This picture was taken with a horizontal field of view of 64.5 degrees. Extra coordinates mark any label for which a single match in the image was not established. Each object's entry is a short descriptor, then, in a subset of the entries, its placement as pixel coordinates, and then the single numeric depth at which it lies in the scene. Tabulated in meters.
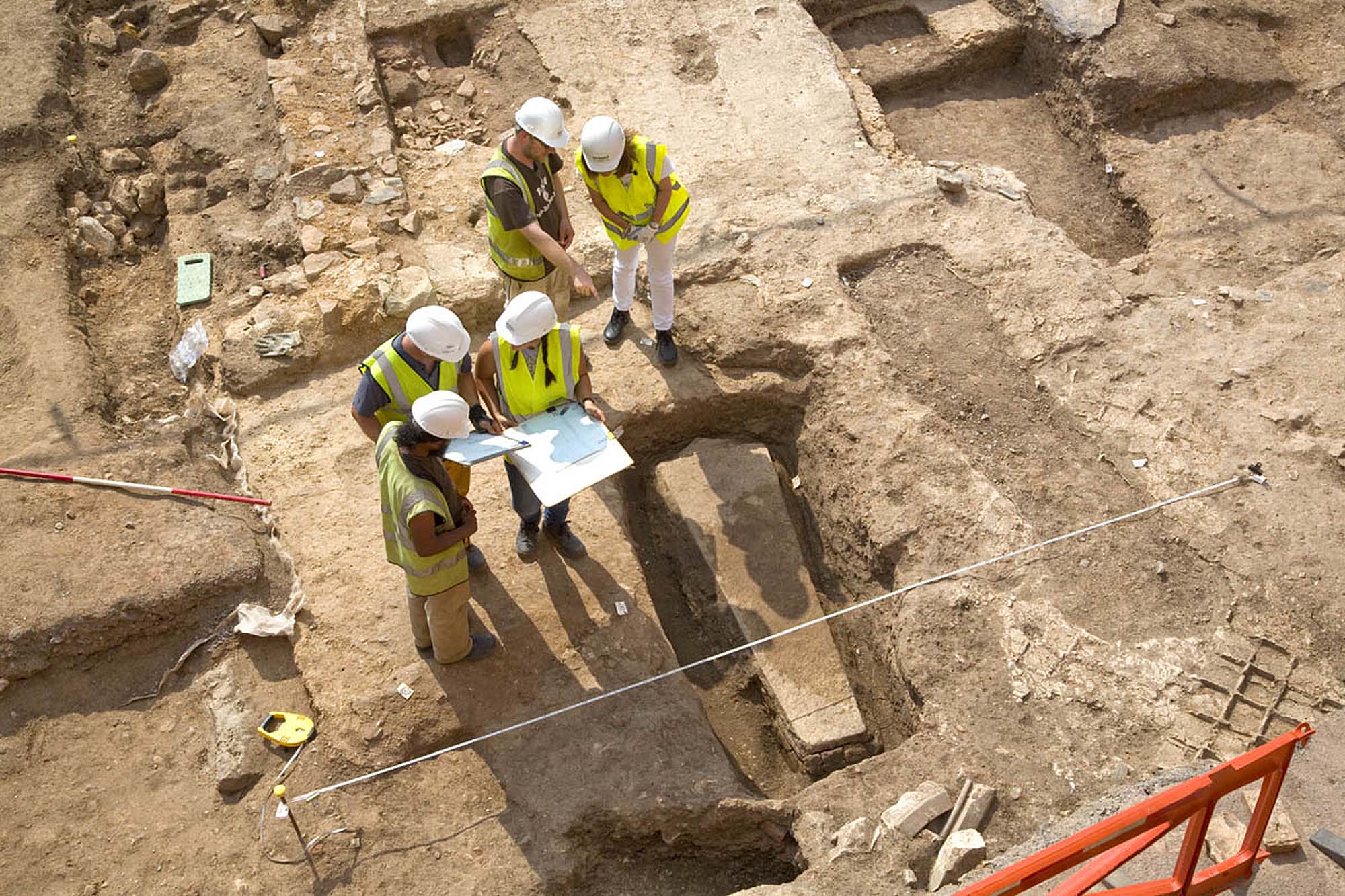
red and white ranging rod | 5.88
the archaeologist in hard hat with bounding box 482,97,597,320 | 5.30
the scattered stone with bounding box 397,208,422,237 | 7.22
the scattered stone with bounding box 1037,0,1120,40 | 8.47
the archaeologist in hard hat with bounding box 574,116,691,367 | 5.40
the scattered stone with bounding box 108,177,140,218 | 7.81
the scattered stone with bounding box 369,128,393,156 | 7.75
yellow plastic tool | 4.95
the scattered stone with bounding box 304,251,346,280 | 6.91
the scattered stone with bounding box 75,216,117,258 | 7.55
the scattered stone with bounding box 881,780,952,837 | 4.37
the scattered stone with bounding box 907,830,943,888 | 4.28
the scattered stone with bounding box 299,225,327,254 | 7.05
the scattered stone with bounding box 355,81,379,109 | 8.15
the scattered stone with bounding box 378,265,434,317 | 6.59
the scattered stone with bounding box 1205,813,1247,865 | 3.78
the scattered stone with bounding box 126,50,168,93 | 8.62
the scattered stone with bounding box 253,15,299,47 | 8.87
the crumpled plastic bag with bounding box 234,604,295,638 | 5.32
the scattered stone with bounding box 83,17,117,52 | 9.04
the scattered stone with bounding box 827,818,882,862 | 4.31
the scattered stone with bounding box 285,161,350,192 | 7.48
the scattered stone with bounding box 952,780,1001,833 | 4.43
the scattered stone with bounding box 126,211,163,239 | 7.78
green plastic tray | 7.02
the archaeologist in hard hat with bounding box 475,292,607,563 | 4.60
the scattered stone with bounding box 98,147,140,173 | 8.08
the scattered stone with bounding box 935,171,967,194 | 7.32
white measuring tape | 4.77
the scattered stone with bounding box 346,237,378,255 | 7.05
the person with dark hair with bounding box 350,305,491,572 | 4.54
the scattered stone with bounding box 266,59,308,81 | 8.38
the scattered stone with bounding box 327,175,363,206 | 7.39
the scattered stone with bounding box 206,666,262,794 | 4.87
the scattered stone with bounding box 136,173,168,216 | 7.82
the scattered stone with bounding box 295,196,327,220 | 7.27
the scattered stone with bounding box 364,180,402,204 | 7.39
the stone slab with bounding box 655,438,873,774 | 5.37
